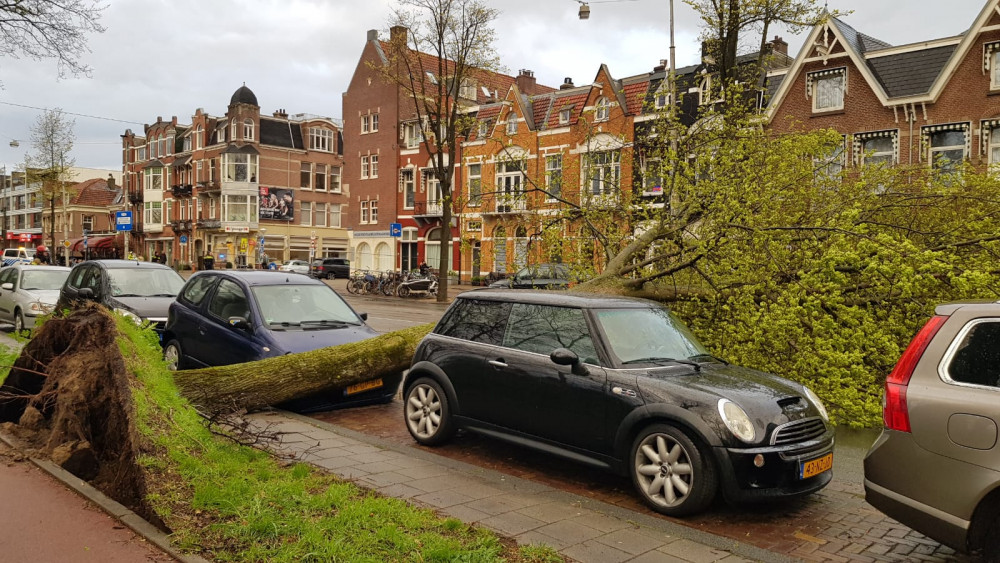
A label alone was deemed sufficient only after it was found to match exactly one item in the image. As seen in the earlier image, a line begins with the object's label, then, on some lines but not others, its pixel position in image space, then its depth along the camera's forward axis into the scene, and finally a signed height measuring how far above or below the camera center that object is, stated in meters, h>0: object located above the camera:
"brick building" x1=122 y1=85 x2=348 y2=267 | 66.56 +7.01
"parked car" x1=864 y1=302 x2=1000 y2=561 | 3.86 -0.89
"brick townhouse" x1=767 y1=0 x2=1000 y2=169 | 27.97 +7.04
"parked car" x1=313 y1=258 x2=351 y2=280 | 52.65 -0.31
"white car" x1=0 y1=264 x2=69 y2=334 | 15.95 -0.60
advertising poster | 66.94 +5.28
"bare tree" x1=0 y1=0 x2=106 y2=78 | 17.56 +5.70
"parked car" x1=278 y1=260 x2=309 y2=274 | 52.89 -0.19
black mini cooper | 5.21 -1.04
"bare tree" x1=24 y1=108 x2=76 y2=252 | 51.66 +7.07
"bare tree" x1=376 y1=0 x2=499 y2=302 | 31.91 +8.89
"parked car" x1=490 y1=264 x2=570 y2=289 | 12.16 -0.16
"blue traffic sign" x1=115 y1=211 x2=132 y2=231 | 40.84 +2.29
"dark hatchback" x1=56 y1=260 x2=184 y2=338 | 12.69 -0.41
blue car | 9.09 -0.76
